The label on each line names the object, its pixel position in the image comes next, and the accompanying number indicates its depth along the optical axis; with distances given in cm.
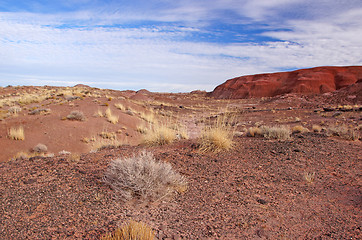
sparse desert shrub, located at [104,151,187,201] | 354
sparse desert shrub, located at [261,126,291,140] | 715
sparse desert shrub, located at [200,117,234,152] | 578
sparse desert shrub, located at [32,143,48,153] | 1052
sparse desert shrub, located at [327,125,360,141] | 710
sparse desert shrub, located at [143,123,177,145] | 684
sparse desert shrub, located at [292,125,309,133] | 888
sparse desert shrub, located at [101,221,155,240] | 236
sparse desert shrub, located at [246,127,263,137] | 790
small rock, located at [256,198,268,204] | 355
